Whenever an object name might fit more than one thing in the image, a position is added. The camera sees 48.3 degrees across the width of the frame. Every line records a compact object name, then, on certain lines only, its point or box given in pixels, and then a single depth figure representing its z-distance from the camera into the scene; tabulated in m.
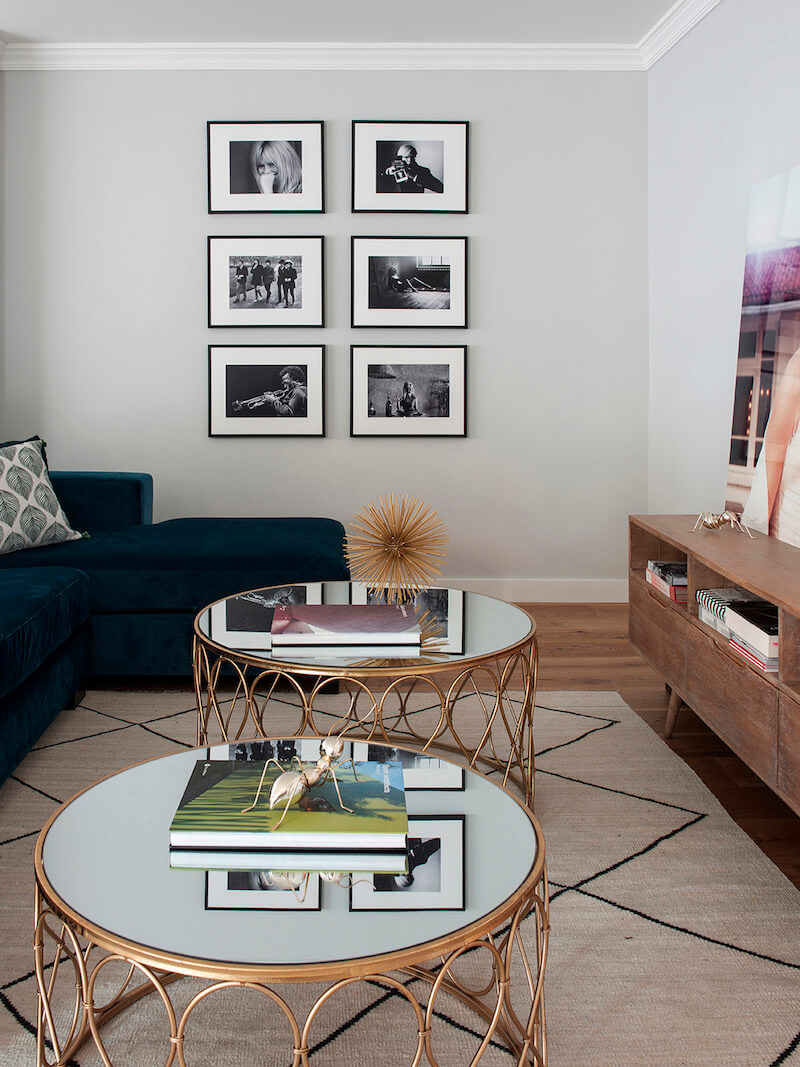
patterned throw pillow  3.17
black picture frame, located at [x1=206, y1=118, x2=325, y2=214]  4.24
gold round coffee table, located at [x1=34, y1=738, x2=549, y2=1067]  0.98
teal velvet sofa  2.48
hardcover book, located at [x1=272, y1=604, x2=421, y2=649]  1.97
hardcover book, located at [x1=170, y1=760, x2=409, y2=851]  1.15
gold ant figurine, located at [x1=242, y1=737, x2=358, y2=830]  1.22
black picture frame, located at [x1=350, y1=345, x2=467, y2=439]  4.36
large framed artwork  2.77
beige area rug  1.38
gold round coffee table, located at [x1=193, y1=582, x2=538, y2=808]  1.90
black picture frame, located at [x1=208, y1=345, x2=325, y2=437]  4.36
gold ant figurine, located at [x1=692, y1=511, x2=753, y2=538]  2.66
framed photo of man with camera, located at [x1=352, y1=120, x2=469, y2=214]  4.25
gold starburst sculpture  2.34
